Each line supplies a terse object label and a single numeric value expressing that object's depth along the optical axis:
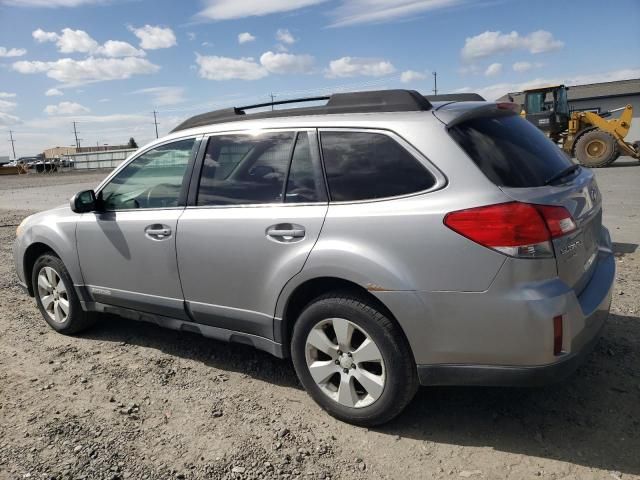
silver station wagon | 2.51
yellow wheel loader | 18.41
